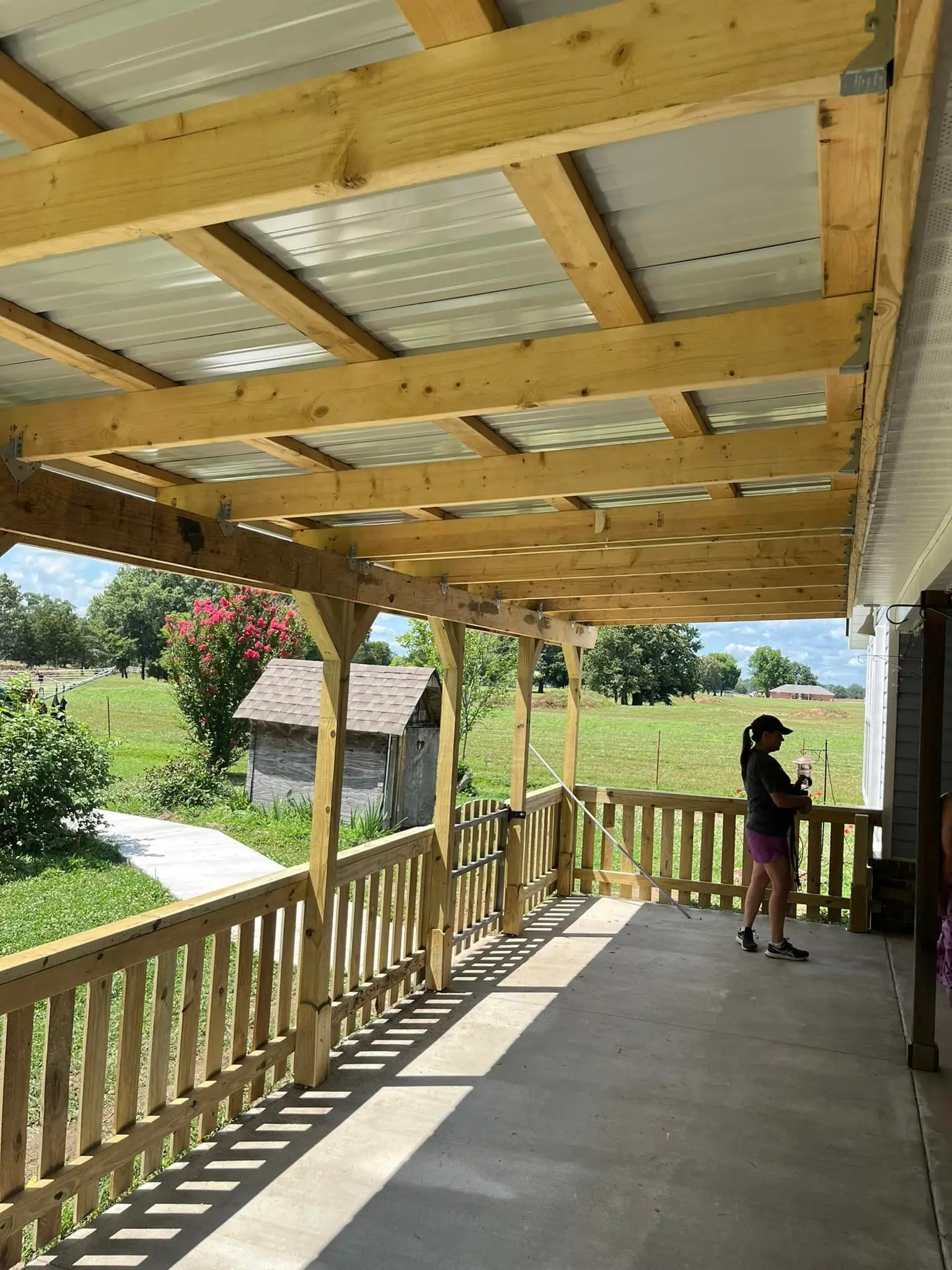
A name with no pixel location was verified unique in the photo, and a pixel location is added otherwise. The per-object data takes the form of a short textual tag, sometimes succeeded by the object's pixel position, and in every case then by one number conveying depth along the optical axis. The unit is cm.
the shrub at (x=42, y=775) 918
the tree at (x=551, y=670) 3055
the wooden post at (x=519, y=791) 675
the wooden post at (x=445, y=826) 548
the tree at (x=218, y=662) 1393
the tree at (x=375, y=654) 2772
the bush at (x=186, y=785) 1310
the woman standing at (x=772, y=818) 619
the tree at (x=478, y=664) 1540
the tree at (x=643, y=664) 2808
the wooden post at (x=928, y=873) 437
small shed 1157
